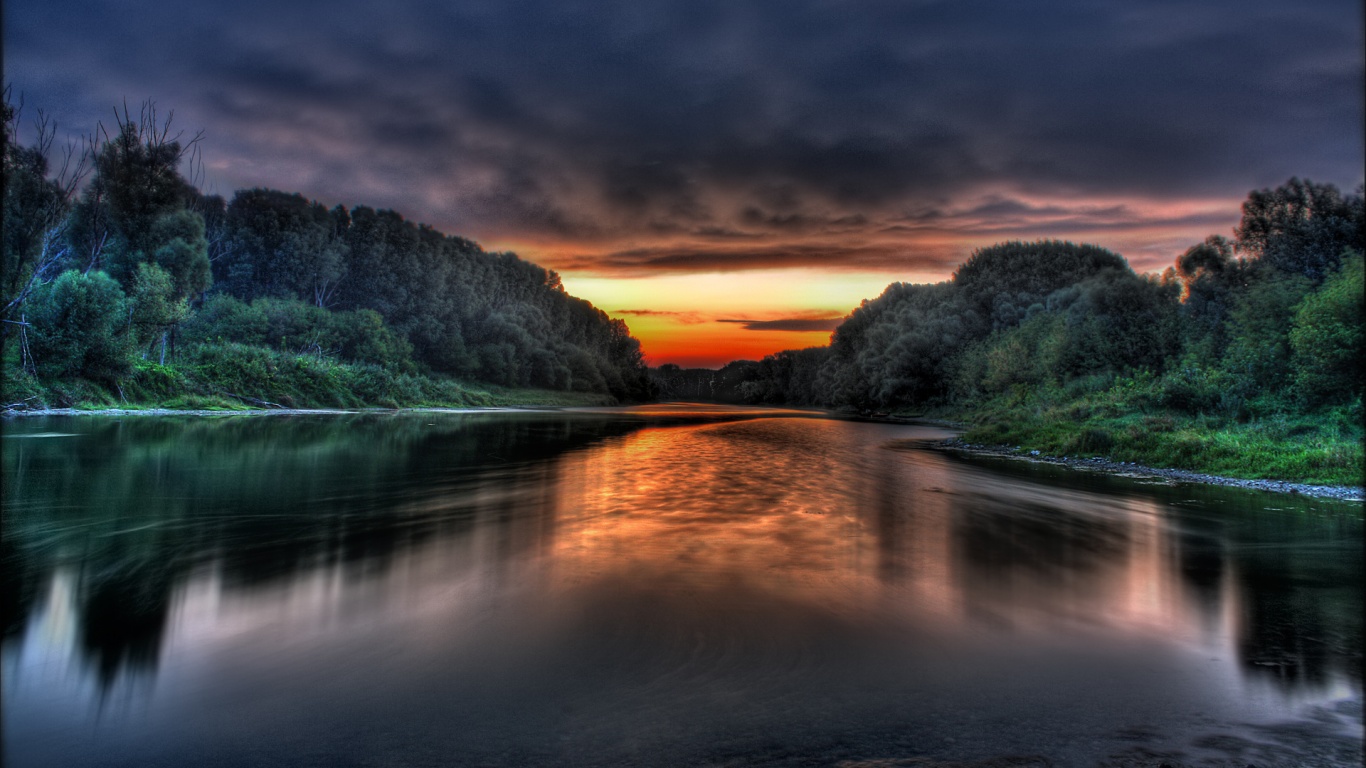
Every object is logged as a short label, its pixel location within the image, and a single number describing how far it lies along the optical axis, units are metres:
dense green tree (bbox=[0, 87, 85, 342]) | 26.77
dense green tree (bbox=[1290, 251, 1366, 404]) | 16.67
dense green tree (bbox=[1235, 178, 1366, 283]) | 24.23
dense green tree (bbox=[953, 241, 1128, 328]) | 64.94
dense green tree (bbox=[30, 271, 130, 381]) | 25.67
